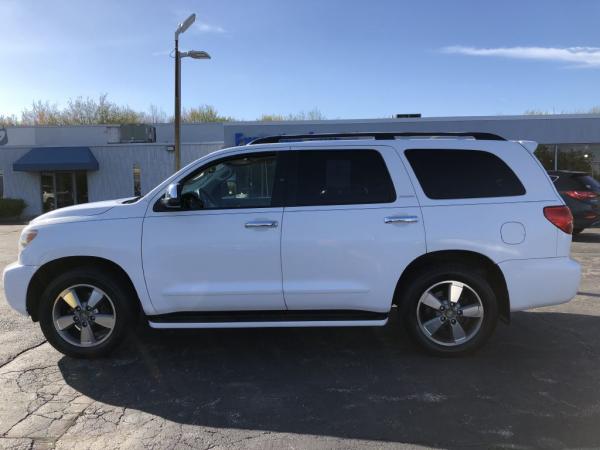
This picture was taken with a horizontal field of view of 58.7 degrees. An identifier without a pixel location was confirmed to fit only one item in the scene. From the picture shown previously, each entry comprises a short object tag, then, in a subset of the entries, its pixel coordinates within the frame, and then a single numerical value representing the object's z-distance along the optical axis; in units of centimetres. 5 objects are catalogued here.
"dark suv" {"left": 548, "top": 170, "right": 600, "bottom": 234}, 1245
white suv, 463
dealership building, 2147
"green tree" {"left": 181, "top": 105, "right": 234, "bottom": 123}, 4804
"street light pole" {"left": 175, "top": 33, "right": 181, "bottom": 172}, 1518
